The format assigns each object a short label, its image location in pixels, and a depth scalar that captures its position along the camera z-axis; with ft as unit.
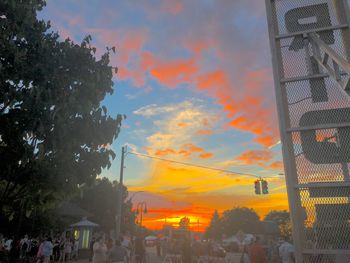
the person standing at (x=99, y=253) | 52.03
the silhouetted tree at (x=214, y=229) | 339.36
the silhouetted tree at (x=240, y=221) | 315.99
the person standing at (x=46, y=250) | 56.39
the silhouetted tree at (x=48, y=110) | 25.52
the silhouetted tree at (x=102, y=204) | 190.19
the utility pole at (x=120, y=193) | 84.12
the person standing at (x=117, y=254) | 40.06
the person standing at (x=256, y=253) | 35.04
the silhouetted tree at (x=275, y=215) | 381.54
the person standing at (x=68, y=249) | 77.36
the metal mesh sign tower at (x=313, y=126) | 13.83
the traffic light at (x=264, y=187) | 81.40
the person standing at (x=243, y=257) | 43.86
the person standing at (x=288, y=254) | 31.68
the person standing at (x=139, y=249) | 54.60
